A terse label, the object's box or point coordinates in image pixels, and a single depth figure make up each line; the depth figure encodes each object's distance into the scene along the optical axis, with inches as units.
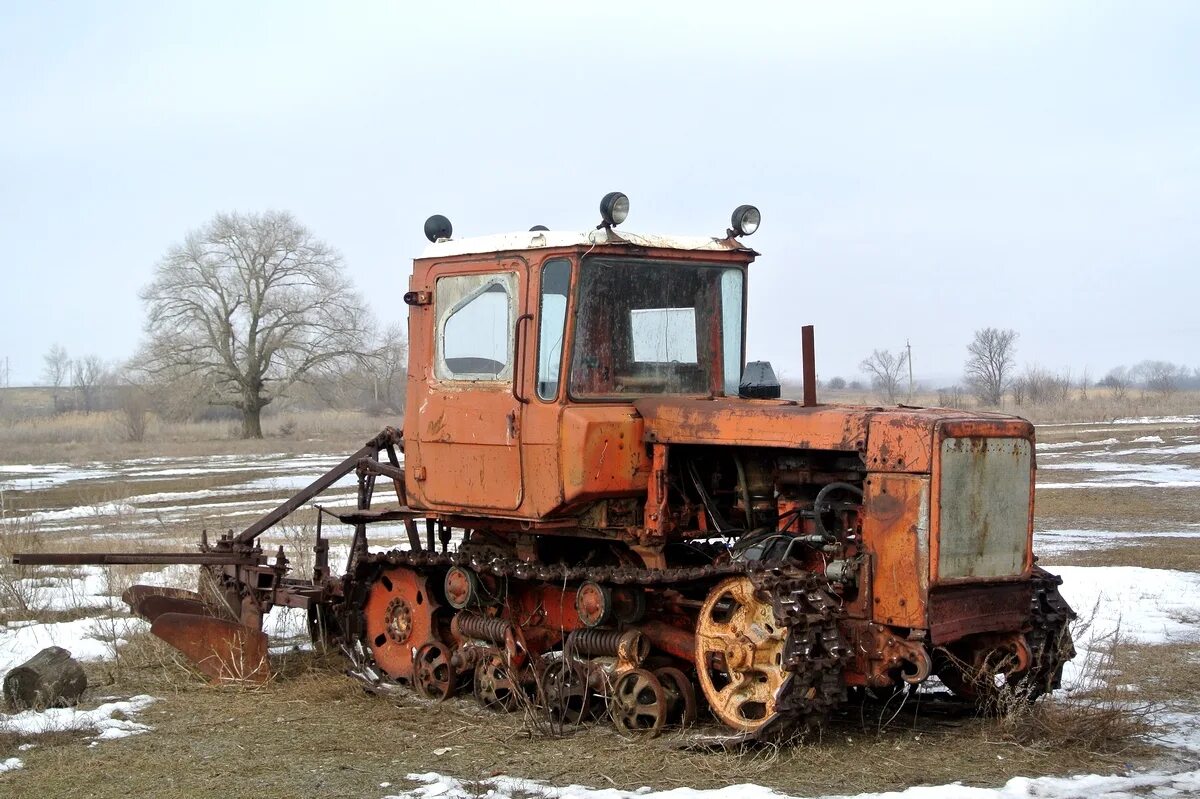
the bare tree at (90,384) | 3918.8
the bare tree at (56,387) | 3893.7
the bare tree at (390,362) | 2298.2
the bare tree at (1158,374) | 3526.1
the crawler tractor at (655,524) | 274.8
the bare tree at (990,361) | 2758.4
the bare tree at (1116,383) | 2993.6
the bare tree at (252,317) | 2292.1
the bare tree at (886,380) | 2114.9
